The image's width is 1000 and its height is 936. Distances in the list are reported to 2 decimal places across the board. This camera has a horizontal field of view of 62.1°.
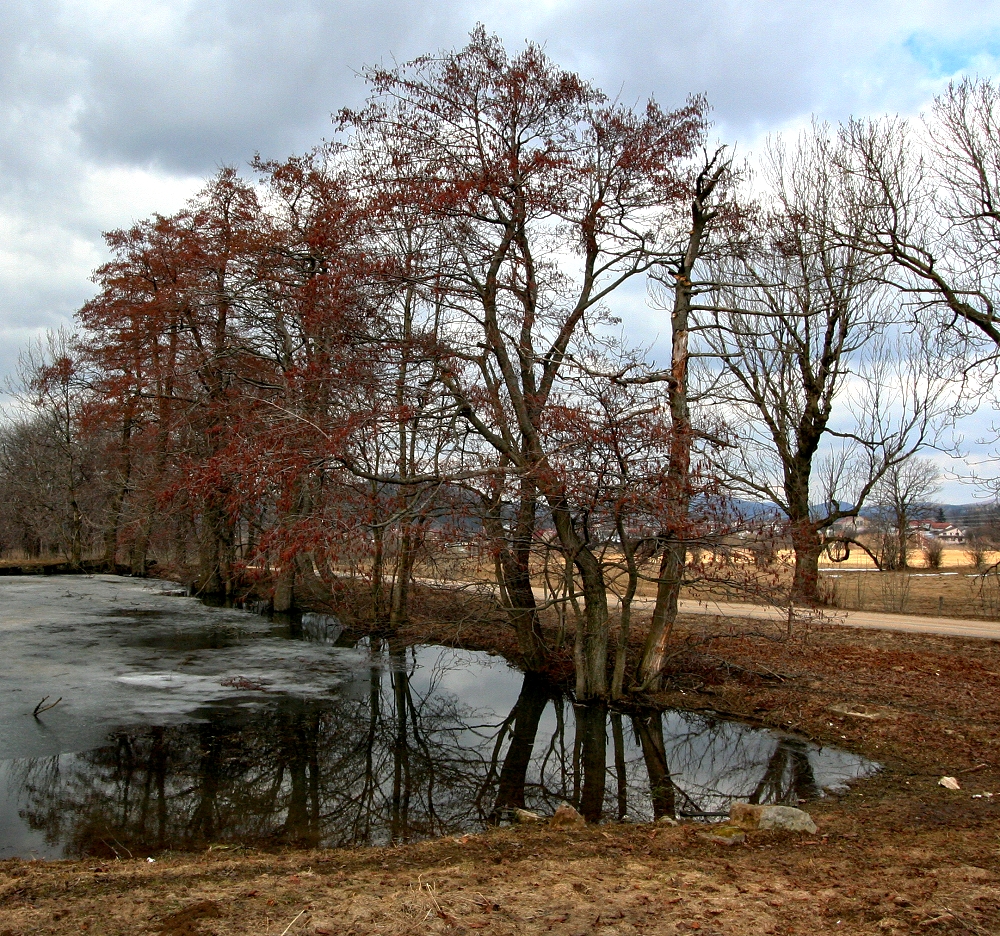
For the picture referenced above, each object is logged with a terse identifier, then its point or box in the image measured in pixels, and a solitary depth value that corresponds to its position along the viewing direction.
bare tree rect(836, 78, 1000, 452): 15.45
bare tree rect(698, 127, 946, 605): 19.92
